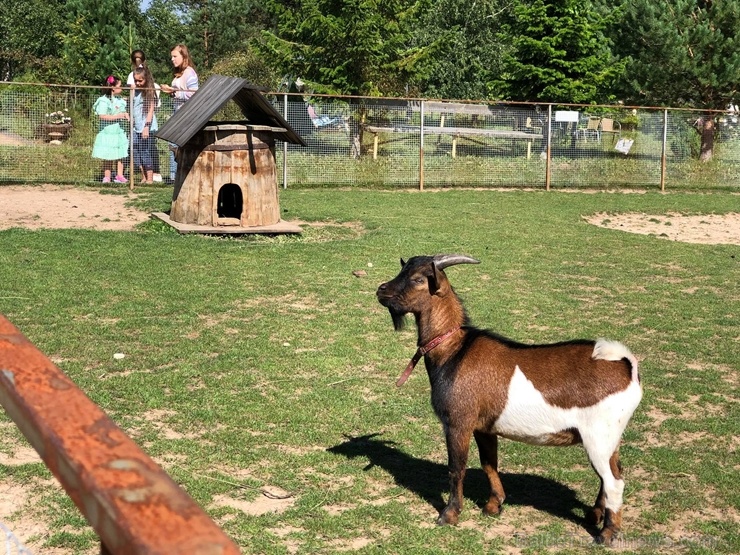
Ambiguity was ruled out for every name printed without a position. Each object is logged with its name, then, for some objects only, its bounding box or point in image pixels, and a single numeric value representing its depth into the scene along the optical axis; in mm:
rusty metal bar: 969
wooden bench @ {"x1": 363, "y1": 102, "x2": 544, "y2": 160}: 20859
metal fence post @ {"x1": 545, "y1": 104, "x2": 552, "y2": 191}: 21594
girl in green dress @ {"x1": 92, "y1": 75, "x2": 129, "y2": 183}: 18594
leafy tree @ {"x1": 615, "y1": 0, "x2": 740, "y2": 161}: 27750
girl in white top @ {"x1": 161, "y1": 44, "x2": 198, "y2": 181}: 17953
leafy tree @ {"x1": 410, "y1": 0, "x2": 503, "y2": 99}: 46781
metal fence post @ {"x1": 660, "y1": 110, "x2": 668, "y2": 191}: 22438
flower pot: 18562
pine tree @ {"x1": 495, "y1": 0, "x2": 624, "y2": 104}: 28062
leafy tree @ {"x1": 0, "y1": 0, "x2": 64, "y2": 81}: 40594
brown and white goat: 4680
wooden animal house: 12953
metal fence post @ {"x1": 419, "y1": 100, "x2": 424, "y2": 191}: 20672
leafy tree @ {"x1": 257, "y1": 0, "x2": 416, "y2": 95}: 25109
